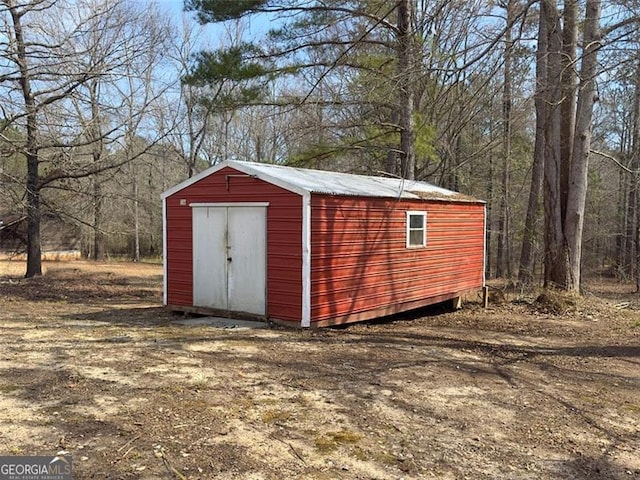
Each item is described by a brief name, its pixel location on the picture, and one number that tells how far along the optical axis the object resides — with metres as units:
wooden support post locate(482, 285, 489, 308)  12.18
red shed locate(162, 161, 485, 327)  8.30
